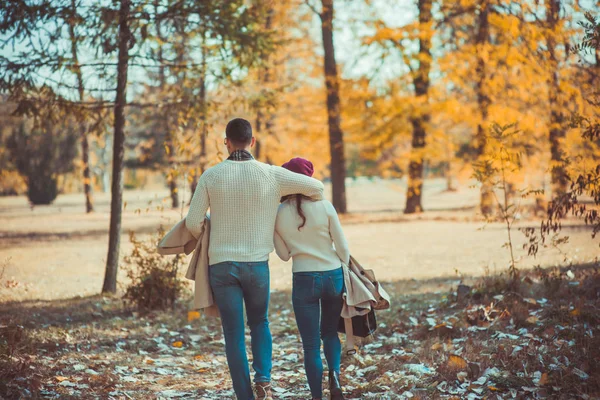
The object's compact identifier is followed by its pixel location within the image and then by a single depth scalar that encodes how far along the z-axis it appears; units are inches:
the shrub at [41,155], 1101.7
